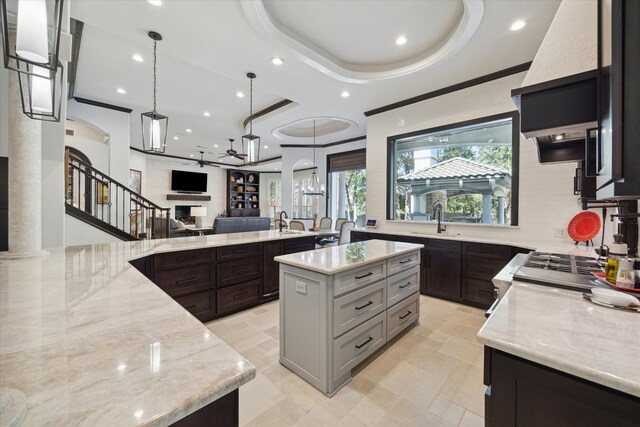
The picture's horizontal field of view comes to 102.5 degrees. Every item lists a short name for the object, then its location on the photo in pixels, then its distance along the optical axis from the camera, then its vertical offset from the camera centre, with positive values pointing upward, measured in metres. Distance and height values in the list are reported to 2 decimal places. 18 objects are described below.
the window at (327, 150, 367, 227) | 7.06 +0.70
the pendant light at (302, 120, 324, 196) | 6.39 +0.79
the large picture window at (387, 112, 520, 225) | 3.55 +0.64
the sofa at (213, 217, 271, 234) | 5.61 -0.31
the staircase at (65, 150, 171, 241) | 3.62 +0.03
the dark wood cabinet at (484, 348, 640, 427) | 0.66 -0.53
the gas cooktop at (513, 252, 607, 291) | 1.25 -0.33
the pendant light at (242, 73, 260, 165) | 3.71 +0.98
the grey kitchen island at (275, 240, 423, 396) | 1.80 -0.76
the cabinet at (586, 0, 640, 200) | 0.69 +0.32
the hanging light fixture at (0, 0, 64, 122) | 0.95 +0.68
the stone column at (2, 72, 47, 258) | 1.90 +0.21
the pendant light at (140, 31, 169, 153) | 2.75 +0.91
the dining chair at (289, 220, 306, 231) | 5.07 -0.27
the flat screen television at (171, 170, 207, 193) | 10.17 +1.19
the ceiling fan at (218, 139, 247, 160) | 5.05 +1.25
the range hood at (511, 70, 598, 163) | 0.96 +0.44
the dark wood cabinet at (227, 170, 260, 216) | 11.71 +0.87
